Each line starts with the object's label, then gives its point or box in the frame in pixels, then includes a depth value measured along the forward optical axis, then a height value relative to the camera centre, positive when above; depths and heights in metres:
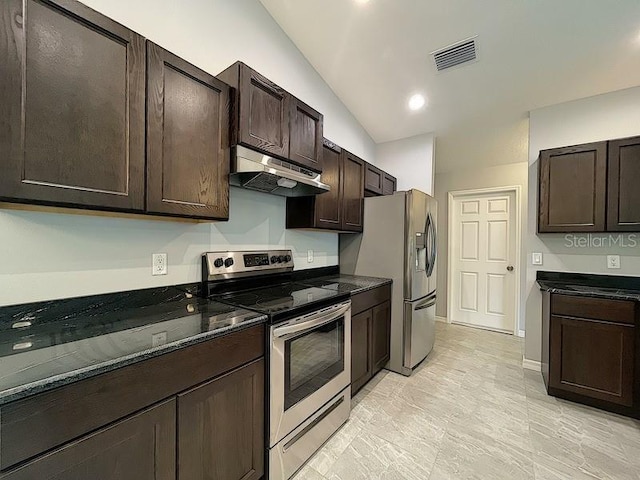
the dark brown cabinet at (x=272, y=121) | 1.61 +0.80
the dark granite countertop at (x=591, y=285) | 2.18 -0.41
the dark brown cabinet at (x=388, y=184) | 3.46 +0.73
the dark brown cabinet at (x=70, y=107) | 0.92 +0.50
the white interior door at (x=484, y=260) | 4.04 -0.31
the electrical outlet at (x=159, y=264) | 1.58 -0.16
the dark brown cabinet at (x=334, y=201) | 2.36 +0.35
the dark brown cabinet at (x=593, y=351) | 2.06 -0.89
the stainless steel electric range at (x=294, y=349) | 1.43 -0.67
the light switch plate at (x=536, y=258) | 2.83 -0.18
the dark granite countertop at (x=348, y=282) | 2.23 -0.41
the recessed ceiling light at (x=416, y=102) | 3.00 +1.57
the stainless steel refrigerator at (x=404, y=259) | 2.68 -0.21
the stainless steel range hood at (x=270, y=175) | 1.61 +0.40
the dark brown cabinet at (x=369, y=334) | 2.23 -0.86
